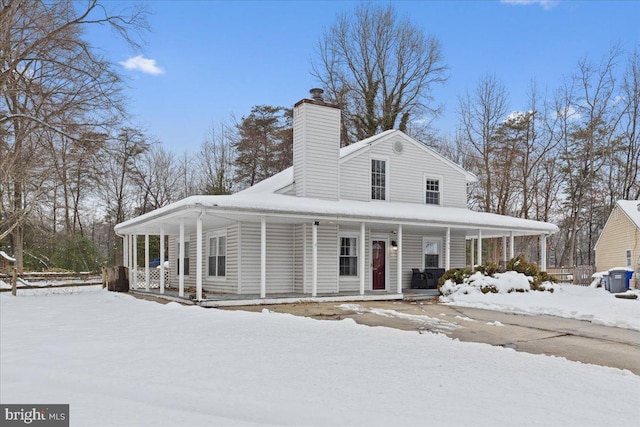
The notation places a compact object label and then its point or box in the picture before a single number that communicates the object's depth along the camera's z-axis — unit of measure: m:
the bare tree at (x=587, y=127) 30.23
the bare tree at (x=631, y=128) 30.17
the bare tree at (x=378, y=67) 31.12
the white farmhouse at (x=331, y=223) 13.29
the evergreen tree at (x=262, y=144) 32.22
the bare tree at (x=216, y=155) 34.12
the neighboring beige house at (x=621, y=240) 24.02
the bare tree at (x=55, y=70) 14.59
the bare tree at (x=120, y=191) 31.97
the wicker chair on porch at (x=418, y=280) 16.89
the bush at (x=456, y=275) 14.66
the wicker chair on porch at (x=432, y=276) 16.97
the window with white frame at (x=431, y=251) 17.66
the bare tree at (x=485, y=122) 30.66
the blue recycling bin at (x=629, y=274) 17.97
